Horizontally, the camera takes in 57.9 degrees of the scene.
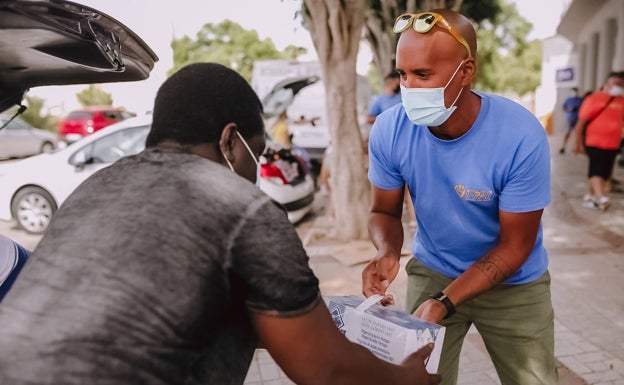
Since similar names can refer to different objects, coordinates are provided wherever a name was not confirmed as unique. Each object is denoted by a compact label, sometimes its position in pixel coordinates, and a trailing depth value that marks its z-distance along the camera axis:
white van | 12.25
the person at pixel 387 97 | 7.63
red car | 19.16
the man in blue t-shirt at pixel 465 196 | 2.12
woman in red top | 7.90
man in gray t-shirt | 1.17
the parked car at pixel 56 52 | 1.48
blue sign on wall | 22.34
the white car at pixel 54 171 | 7.57
